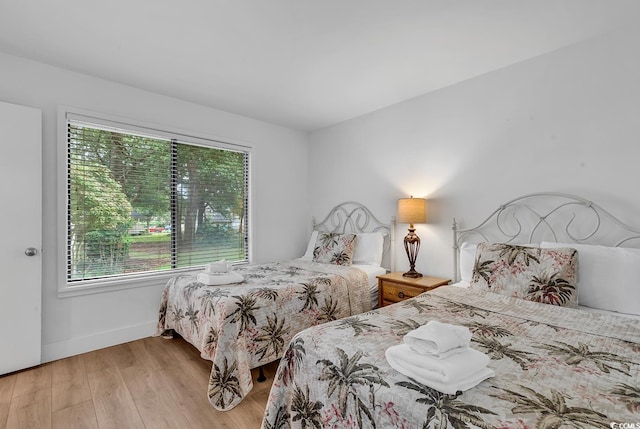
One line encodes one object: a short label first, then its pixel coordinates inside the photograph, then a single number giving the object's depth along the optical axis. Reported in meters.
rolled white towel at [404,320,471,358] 1.06
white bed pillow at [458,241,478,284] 2.46
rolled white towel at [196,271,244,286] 2.58
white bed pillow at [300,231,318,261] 3.79
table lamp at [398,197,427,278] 2.98
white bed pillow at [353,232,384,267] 3.45
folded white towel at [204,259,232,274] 2.68
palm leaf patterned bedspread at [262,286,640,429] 0.89
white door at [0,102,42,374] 2.32
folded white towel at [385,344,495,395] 0.96
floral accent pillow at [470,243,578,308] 1.88
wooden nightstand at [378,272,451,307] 2.71
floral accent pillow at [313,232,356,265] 3.40
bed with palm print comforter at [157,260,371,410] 2.04
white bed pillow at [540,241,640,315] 1.80
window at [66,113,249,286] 2.78
